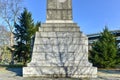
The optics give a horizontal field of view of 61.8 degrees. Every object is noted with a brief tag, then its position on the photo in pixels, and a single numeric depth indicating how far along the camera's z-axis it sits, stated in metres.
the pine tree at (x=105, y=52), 8.89
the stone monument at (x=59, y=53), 5.36
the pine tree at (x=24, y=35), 10.75
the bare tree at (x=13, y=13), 13.26
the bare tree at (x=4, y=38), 15.76
